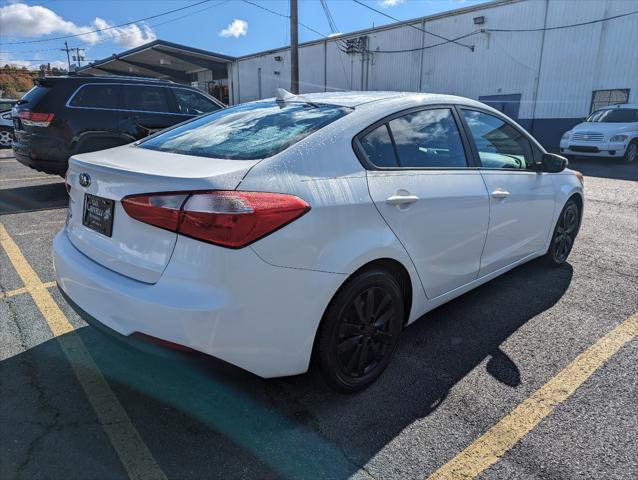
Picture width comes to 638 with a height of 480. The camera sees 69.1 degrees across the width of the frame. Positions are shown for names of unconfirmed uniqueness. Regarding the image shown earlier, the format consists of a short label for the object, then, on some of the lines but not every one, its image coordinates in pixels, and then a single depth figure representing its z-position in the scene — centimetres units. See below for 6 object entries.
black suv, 663
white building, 1706
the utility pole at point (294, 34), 1853
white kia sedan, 192
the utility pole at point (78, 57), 7140
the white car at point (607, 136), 1326
